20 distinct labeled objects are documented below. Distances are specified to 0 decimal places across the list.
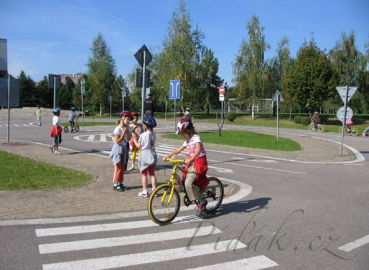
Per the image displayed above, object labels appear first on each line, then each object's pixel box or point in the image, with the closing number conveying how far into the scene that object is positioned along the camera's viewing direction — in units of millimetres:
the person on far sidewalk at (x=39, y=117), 31453
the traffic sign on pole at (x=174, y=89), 19412
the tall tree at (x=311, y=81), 47031
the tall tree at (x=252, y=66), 53031
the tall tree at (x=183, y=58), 46812
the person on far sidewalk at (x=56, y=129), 13039
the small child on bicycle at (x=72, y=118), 24831
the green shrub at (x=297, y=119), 42250
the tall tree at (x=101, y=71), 60531
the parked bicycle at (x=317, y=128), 30141
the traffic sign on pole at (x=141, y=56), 9711
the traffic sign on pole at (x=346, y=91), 15039
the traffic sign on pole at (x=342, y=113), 15766
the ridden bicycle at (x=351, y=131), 27286
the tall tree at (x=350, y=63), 52062
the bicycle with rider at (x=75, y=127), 25625
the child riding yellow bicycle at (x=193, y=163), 5828
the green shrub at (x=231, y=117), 46397
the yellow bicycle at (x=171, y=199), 5484
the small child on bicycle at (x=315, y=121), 30625
